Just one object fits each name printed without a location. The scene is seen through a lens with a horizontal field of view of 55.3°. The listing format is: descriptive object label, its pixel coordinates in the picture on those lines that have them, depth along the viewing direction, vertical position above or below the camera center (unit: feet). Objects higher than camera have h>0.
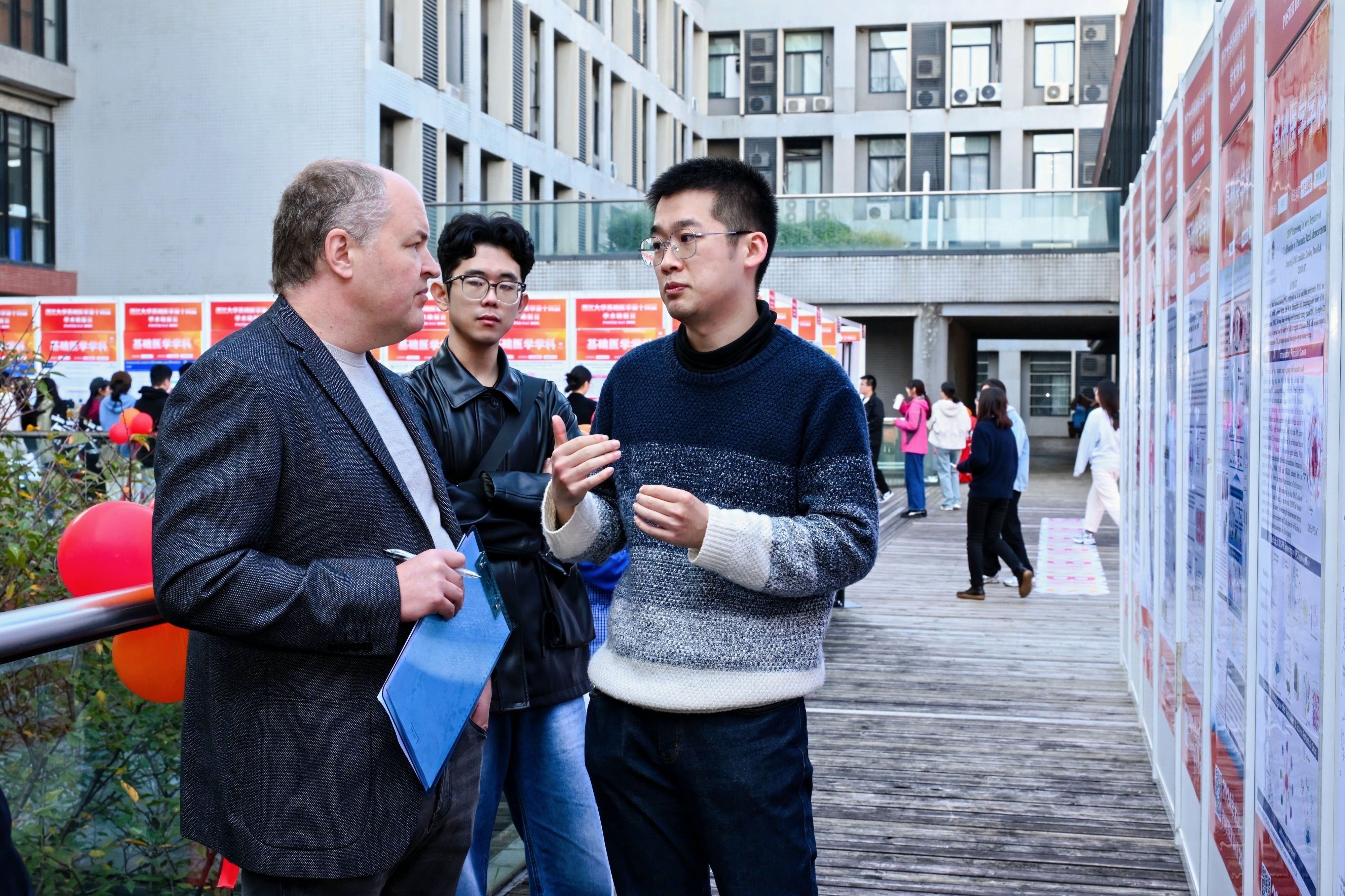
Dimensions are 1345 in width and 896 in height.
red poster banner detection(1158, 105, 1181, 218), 15.79 +3.24
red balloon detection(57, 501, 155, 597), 9.13 -0.97
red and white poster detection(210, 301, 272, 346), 48.91 +3.92
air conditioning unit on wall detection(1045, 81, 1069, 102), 130.31 +33.15
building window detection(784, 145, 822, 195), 137.69 +26.65
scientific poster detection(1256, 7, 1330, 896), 7.68 -0.33
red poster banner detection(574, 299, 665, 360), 46.55 +3.36
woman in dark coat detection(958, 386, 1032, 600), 34.27 -1.72
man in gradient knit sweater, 7.65 -0.91
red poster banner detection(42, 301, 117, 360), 50.78 +3.45
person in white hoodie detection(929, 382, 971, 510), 58.75 -0.33
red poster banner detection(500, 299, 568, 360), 47.67 +2.99
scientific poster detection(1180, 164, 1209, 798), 12.83 -0.34
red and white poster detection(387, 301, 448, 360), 47.47 +2.78
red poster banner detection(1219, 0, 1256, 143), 10.24 +3.00
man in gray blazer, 6.16 -0.73
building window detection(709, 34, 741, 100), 140.05 +38.23
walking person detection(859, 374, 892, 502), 55.01 +0.11
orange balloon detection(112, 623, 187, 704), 8.50 -1.67
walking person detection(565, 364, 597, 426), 32.76 +0.67
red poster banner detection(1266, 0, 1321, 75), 8.13 +2.64
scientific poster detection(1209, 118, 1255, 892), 10.28 -0.70
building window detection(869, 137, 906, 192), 135.44 +26.90
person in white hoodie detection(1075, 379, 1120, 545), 43.60 -0.98
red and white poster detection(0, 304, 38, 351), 51.13 +3.92
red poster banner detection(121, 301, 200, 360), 49.44 +3.30
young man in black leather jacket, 9.89 -1.12
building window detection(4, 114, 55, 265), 80.53 +14.40
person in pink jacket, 56.13 -1.19
